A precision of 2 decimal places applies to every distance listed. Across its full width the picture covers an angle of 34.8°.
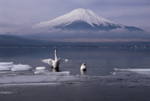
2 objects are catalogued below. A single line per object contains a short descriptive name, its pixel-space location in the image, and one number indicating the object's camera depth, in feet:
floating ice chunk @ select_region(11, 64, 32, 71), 88.49
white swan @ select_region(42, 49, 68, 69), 97.26
